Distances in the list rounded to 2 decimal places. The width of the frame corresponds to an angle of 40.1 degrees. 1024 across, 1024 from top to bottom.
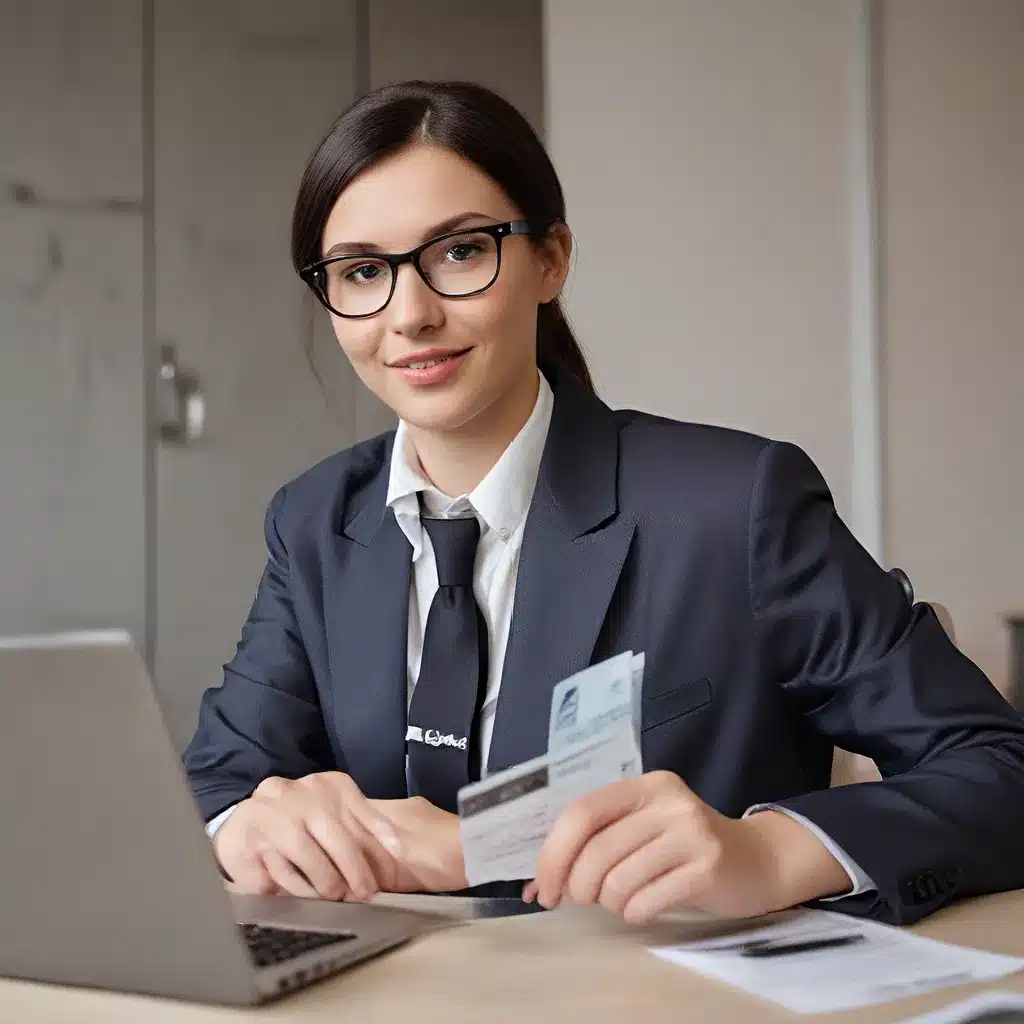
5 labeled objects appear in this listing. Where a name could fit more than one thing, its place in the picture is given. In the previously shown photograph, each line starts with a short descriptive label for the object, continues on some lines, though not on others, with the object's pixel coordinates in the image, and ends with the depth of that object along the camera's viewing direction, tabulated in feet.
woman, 4.33
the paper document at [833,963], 2.68
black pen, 2.99
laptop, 2.45
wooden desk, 2.61
